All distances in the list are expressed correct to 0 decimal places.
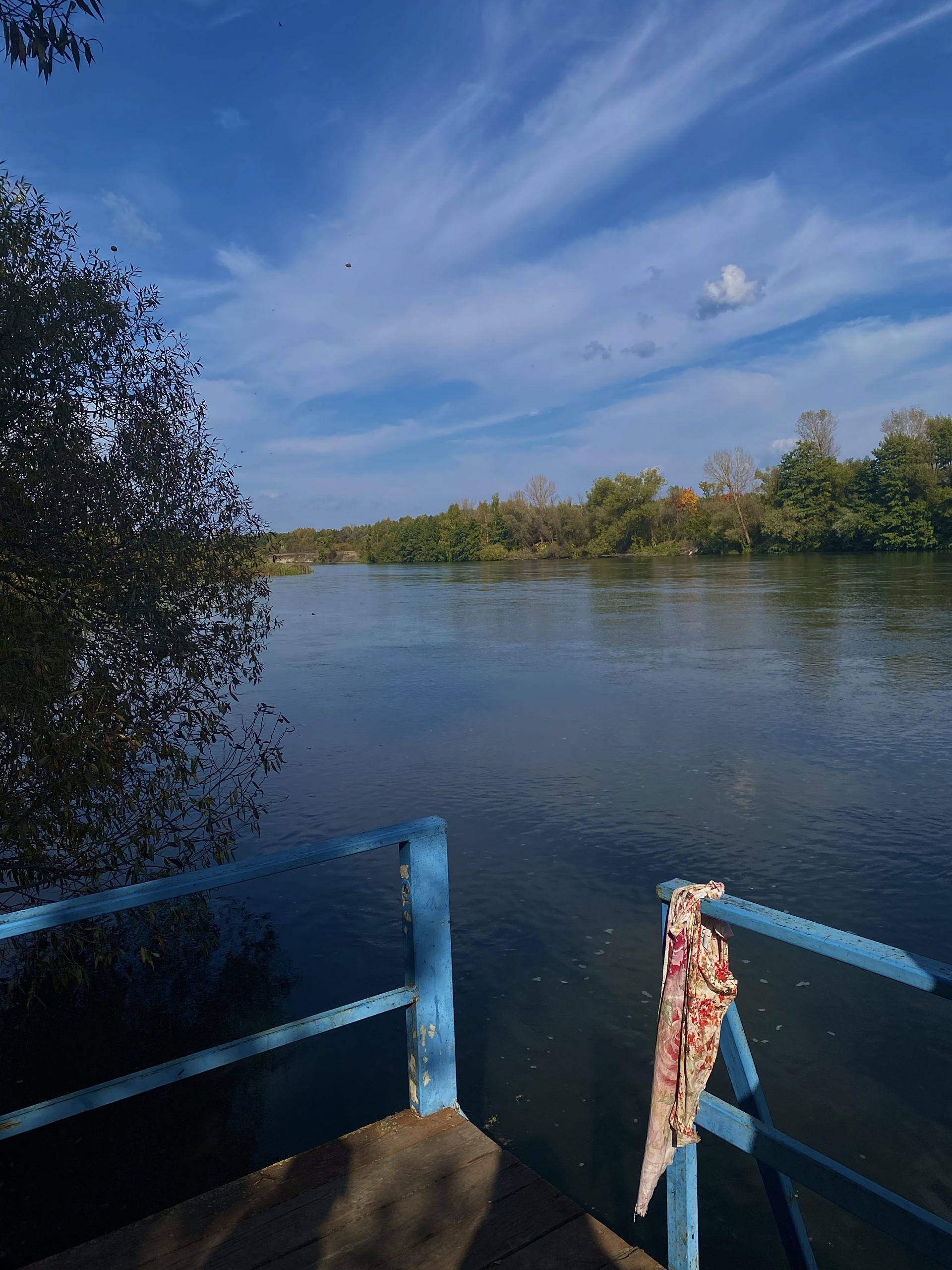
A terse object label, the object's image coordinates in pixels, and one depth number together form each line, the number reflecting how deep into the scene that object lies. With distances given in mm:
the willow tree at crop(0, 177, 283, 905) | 5625
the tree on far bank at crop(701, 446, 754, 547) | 87250
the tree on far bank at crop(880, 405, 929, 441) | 69562
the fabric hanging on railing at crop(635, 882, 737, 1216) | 2432
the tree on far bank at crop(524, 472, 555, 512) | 109750
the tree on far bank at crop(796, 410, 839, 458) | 78688
